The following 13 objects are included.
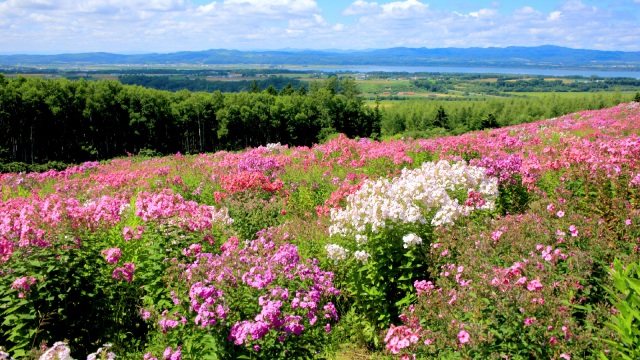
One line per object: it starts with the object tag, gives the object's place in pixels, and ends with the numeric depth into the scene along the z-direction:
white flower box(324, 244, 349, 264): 5.31
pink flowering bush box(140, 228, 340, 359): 3.70
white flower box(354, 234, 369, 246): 5.11
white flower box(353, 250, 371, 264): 5.01
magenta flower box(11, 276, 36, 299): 4.06
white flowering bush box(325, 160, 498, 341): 5.04
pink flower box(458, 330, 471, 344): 3.20
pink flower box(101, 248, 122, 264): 4.89
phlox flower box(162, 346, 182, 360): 3.59
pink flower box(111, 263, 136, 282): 4.87
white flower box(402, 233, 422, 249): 4.84
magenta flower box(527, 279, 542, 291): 3.37
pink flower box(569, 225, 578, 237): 4.18
